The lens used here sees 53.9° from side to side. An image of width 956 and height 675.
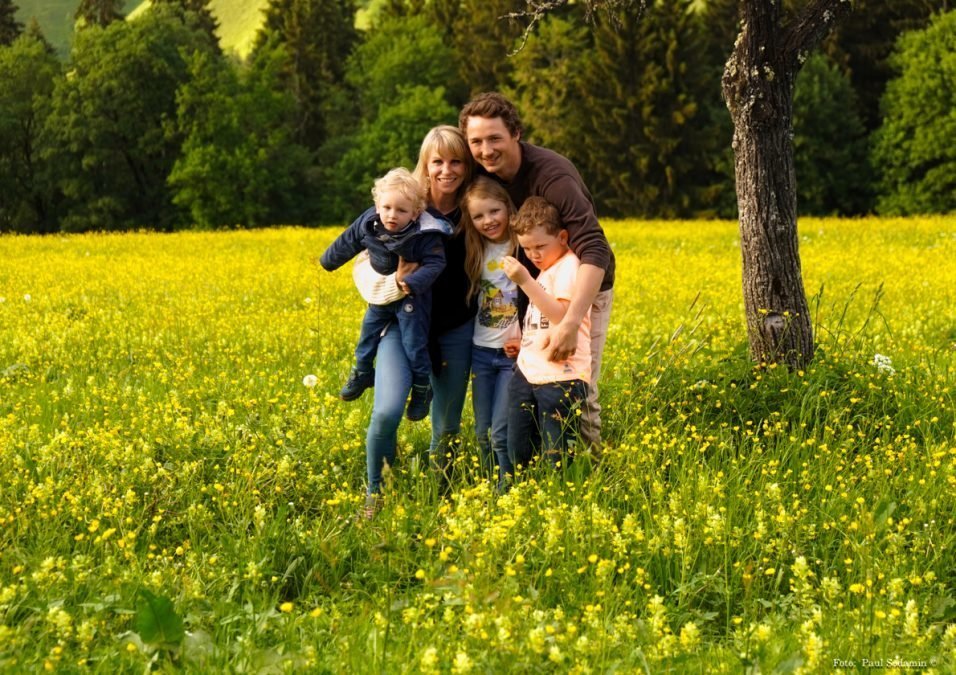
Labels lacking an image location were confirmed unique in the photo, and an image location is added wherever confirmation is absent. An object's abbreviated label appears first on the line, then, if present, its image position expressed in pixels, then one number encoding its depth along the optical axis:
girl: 5.25
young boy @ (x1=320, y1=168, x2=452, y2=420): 5.07
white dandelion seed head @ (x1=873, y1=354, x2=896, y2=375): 6.93
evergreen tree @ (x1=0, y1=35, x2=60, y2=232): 47.53
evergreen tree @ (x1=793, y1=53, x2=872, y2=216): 44.50
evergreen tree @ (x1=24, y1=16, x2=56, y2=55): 55.78
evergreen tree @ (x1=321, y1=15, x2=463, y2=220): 51.91
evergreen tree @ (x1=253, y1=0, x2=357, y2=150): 56.19
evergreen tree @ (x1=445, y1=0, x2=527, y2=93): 52.00
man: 5.00
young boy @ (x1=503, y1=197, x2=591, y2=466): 5.11
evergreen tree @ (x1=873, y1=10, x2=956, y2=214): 44.22
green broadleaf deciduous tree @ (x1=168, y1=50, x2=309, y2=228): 47.28
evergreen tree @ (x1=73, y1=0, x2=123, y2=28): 56.28
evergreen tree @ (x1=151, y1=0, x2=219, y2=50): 55.84
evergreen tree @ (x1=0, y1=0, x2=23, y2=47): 55.59
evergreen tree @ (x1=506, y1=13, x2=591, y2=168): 47.50
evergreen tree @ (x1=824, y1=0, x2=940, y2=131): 48.19
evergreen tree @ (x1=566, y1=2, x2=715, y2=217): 45.81
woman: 5.20
